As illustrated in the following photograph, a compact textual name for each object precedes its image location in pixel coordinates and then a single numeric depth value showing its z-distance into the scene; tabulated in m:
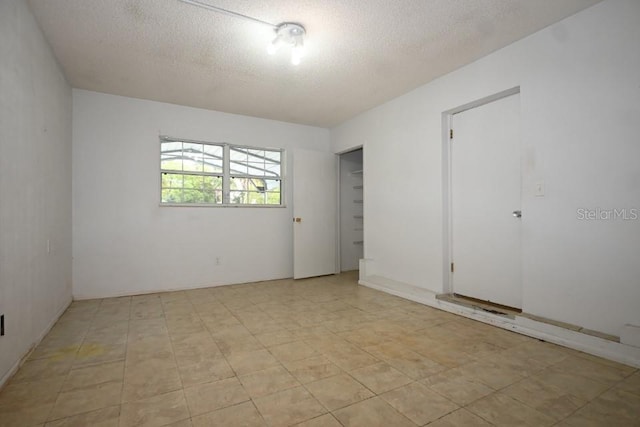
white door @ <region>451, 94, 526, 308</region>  2.98
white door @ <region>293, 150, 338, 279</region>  5.07
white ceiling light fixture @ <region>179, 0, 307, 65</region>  2.58
